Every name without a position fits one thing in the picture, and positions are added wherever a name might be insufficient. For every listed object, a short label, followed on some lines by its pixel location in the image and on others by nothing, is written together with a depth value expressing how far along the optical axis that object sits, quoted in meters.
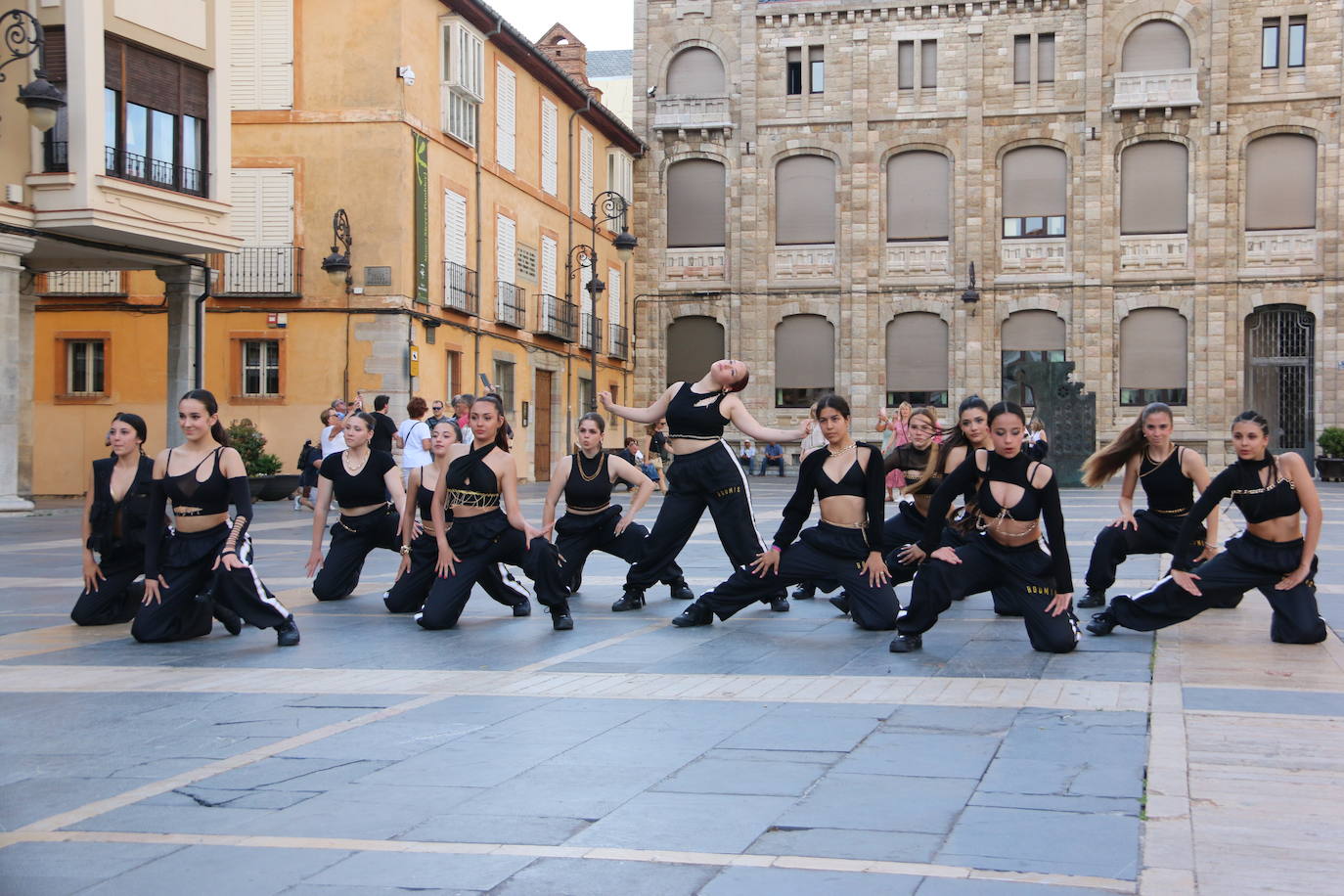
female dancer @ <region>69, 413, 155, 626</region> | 10.18
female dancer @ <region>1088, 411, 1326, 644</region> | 9.09
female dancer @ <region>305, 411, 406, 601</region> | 12.04
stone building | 41.62
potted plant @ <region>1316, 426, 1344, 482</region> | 39.03
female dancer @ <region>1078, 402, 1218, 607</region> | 10.66
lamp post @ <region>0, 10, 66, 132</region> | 18.30
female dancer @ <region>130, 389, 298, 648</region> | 9.47
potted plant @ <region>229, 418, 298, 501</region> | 27.59
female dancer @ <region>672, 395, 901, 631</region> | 9.93
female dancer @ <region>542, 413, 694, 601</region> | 11.98
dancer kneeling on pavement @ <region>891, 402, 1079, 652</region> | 8.80
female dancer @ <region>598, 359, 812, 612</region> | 10.85
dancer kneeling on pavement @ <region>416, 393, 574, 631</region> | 10.31
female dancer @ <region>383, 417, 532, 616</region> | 11.02
